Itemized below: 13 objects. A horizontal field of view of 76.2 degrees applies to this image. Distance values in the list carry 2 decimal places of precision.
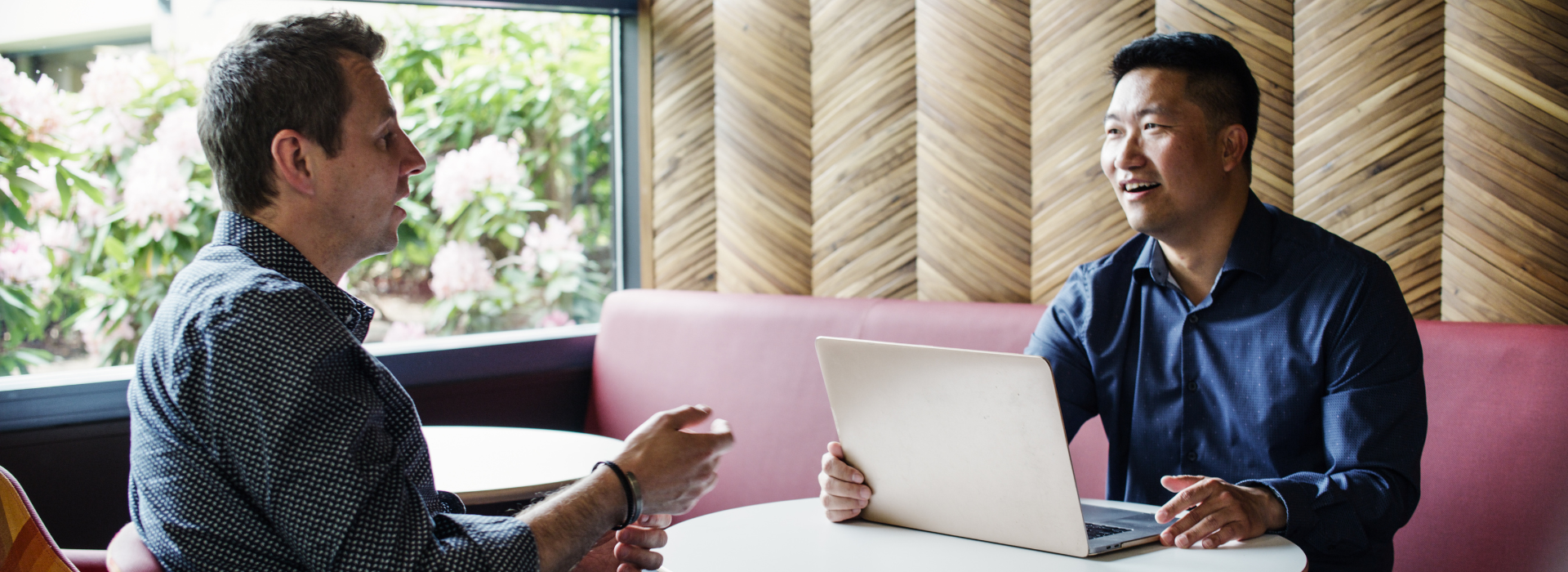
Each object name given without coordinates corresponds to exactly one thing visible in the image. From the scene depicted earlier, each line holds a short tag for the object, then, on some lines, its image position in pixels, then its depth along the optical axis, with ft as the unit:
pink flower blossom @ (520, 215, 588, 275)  10.90
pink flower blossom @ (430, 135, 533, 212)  10.38
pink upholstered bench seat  5.12
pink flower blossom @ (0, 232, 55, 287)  8.05
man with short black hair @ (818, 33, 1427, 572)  4.64
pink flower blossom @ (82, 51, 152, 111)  8.47
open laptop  3.81
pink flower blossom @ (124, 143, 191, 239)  8.68
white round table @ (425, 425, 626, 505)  5.89
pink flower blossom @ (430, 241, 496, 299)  10.37
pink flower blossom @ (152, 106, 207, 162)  8.86
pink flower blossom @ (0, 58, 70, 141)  8.04
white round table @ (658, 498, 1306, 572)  3.90
